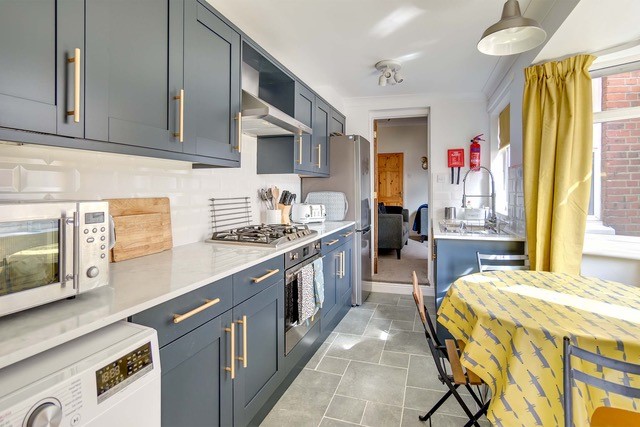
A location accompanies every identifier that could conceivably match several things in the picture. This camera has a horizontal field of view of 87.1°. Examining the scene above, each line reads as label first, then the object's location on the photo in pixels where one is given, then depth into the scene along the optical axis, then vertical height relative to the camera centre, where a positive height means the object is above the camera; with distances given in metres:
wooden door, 8.22 +0.85
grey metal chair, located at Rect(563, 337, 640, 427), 0.92 -0.48
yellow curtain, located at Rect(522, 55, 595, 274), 2.30 +0.42
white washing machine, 0.67 -0.39
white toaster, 3.15 -0.01
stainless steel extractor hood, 2.06 +0.61
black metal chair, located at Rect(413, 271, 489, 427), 1.49 -0.71
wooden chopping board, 1.59 -0.08
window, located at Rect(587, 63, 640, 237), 2.39 +0.46
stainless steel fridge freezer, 3.63 +0.32
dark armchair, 5.69 -0.32
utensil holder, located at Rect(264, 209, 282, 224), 2.81 -0.04
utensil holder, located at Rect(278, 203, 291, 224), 3.05 -0.01
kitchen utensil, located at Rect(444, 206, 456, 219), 3.92 +0.00
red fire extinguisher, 3.91 +0.70
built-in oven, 2.07 -0.54
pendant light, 1.66 +0.95
